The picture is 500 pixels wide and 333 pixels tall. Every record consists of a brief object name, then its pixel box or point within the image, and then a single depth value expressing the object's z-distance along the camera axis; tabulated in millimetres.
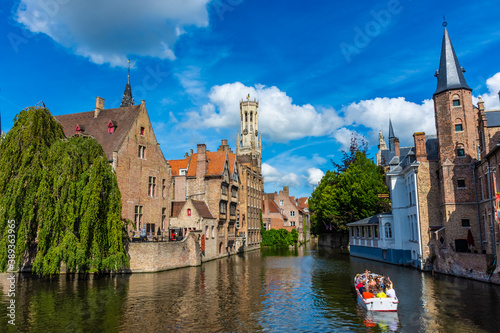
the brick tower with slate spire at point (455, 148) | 31359
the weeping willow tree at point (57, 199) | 26578
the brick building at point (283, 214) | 83438
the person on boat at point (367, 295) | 19031
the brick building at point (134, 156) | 38781
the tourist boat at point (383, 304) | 18547
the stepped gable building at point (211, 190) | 48156
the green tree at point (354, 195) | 56438
